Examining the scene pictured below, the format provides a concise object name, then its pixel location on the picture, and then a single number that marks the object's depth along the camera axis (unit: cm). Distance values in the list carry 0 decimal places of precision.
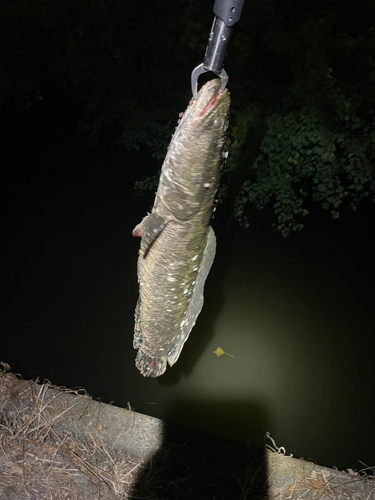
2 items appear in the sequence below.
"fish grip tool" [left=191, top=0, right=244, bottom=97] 64
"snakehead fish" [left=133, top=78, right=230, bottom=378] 72
